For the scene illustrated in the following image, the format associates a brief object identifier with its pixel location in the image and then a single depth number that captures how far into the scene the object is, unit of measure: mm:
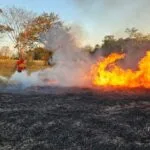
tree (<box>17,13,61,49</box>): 46538
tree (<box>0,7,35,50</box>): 47455
